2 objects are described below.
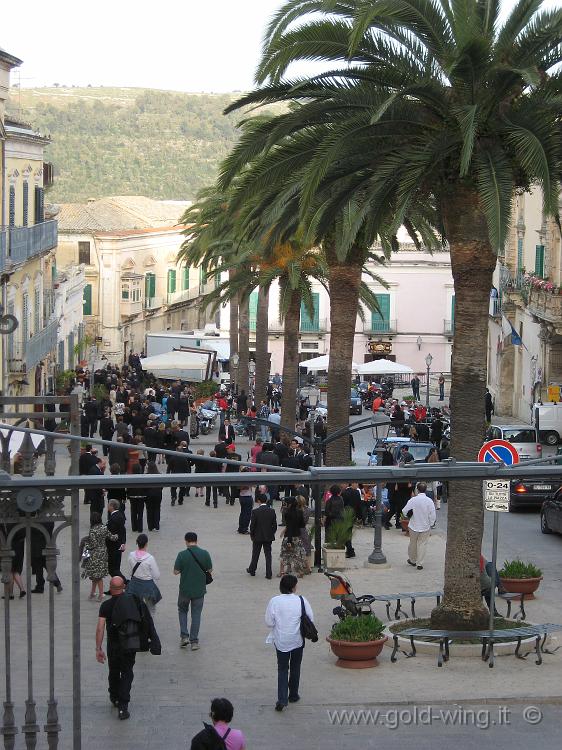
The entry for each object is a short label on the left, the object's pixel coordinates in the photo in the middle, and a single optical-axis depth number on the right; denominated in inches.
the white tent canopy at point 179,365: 2036.5
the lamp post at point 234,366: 2103.8
